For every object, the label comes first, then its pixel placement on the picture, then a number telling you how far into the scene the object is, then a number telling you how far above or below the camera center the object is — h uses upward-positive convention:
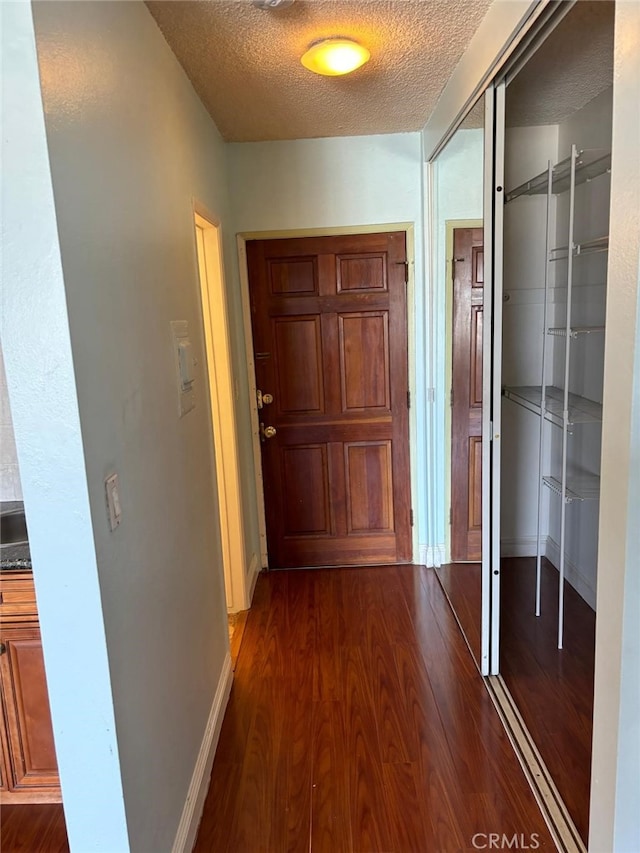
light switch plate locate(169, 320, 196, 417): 1.77 -0.06
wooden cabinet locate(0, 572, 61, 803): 1.58 -1.04
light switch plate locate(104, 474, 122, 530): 1.17 -0.32
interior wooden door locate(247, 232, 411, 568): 3.14 -0.34
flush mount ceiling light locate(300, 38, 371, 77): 1.89 +0.98
